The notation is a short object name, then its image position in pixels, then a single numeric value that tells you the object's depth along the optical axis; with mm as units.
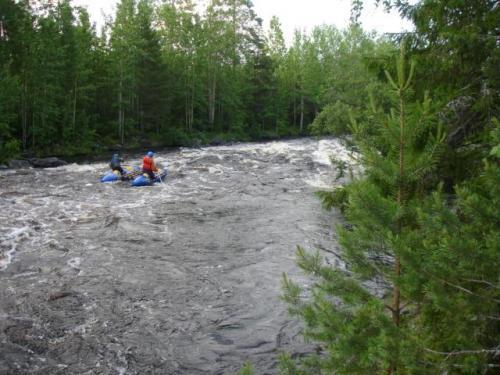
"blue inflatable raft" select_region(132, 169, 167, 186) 17875
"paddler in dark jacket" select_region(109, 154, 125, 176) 18844
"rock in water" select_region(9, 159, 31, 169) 22375
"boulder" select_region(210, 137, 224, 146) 38253
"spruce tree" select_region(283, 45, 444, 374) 3141
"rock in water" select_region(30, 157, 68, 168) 23219
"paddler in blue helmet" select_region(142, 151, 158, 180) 18234
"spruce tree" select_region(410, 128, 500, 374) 2730
